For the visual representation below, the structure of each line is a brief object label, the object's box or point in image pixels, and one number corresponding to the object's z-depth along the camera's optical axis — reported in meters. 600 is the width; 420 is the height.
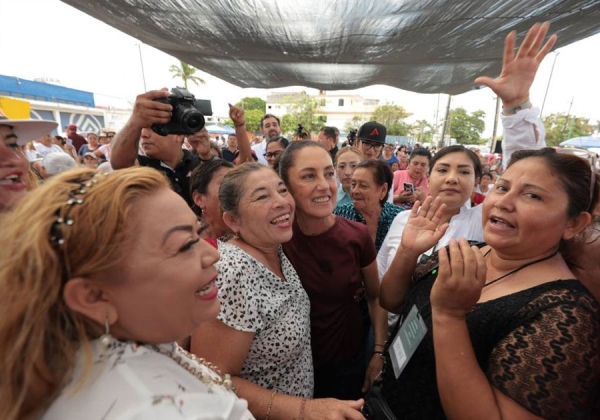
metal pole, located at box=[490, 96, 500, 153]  14.15
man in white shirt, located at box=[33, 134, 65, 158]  7.06
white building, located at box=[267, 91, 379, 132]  60.80
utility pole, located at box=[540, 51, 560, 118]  23.28
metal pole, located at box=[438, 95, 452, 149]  15.51
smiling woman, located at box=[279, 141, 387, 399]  1.77
